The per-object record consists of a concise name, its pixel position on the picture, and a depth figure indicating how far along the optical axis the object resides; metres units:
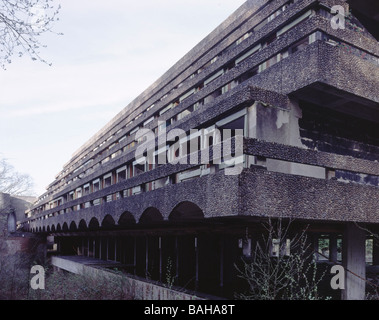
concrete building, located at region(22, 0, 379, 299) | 9.54
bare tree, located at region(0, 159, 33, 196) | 53.96
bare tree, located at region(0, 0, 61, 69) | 6.68
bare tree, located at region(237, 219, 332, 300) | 9.11
